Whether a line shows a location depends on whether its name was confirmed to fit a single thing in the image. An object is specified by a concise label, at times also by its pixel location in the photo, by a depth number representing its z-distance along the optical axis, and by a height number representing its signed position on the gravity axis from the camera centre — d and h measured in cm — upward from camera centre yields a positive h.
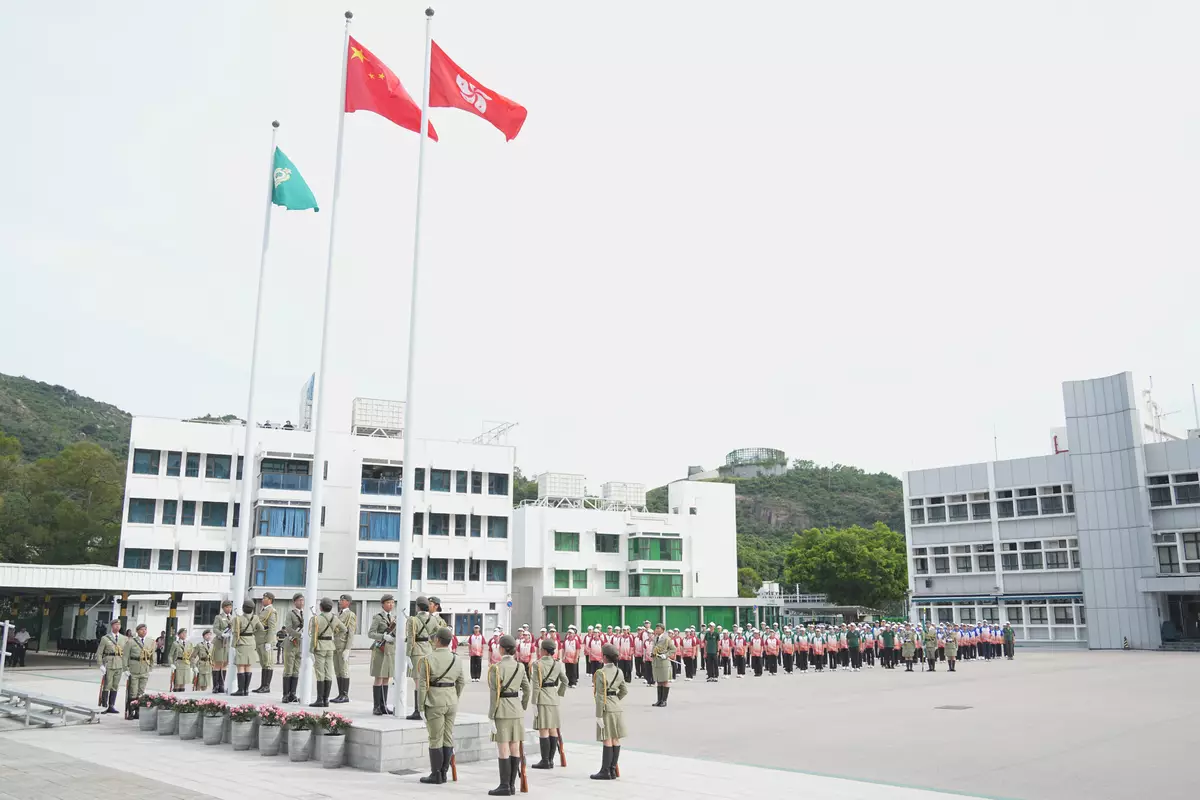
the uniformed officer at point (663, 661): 2092 -148
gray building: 4572 +307
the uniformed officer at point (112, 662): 1809 -129
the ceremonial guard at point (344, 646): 1508 -81
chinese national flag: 1588 +836
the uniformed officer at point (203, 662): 1862 -132
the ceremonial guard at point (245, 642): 1602 -79
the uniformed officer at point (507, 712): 1009 -125
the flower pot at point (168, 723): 1488 -199
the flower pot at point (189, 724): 1438 -194
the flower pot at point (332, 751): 1173 -191
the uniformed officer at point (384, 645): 1407 -75
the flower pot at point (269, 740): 1272 -192
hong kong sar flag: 1523 +802
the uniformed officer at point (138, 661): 1791 -123
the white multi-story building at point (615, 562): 5544 +205
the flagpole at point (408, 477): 1263 +172
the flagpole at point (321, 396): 1552 +332
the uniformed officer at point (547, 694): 1148 -119
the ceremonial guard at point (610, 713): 1114 -139
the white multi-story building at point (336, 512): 4547 +419
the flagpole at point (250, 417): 1744 +339
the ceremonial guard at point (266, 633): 1641 -65
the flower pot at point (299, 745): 1212 -190
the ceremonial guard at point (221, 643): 1680 -84
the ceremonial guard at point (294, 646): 1536 -81
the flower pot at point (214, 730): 1379 -195
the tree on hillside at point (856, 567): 6912 +212
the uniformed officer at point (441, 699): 1064 -117
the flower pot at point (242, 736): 1315 -193
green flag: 1793 +763
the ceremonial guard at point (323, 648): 1455 -81
